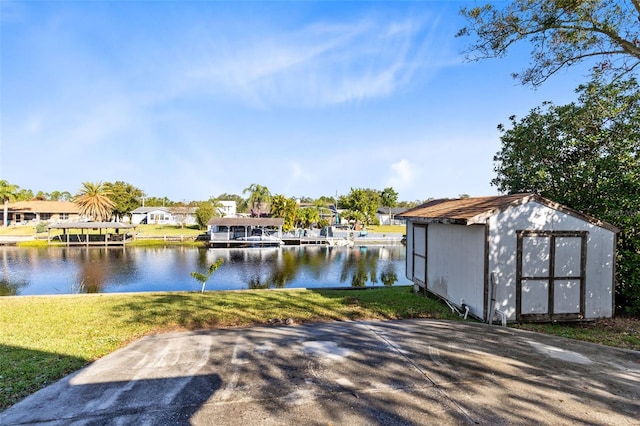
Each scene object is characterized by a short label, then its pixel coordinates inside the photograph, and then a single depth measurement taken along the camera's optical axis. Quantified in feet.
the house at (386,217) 228.02
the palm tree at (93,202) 134.10
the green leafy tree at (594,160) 23.72
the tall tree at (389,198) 235.40
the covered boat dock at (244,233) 120.67
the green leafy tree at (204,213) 156.02
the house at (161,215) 191.21
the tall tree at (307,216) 158.34
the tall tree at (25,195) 198.74
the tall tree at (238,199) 171.61
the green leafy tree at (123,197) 165.97
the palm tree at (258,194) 157.17
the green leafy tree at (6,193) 146.51
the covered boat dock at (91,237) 115.44
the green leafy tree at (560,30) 22.40
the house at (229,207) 212.84
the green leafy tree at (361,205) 173.78
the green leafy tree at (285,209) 143.33
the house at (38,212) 171.12
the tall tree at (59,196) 274.16
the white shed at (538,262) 22.08
